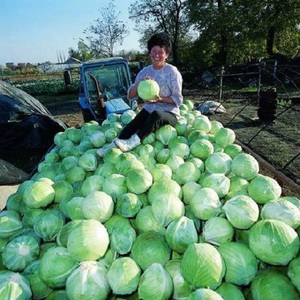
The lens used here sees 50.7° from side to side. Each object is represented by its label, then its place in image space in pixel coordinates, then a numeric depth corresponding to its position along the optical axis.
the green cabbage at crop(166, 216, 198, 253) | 2.02
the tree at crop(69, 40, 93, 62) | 55.78
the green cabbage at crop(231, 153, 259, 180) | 2.83
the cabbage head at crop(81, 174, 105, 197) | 2.71
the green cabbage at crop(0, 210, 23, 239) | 2.50
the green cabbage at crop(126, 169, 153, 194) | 2.57
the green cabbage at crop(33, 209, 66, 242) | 2.33
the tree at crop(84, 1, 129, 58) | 44.50
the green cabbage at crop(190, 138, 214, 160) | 3.38
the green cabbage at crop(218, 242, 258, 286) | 1.88
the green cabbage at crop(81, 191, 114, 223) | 2.26
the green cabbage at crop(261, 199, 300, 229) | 2.06
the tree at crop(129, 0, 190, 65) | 35.34
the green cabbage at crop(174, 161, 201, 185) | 2.87
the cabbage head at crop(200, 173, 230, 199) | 2.53
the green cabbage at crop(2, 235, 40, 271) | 2.15
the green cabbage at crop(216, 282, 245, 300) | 1.77
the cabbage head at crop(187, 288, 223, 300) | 1.59
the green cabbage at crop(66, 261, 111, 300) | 1.79
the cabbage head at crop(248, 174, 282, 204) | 2.36
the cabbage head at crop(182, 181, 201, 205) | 2.59
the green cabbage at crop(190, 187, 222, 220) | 2.26
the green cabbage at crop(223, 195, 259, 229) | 2.10
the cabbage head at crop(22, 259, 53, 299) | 2.01
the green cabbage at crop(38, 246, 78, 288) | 1.95
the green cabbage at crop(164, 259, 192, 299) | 1.87
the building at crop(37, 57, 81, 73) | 55.88
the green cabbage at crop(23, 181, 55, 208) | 2.61
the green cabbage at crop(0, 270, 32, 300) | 1.80
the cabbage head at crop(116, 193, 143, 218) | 2.34
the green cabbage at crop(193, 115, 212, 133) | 4.14
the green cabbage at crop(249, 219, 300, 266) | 1.86
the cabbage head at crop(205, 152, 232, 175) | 3.00
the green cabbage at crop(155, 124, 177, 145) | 3.91
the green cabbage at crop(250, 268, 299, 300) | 1.71
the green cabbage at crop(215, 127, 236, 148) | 3.75
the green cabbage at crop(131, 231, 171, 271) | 1.98
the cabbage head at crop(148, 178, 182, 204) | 2.41
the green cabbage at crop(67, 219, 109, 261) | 1.94
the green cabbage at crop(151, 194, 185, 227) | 2.22
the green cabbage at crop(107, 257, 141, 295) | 1.83
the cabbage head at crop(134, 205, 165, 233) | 2.26
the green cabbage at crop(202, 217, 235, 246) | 2.07
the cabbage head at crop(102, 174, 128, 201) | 2.62
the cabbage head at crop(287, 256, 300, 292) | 1.78
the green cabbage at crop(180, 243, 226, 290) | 1.75
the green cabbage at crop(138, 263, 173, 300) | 1.76
